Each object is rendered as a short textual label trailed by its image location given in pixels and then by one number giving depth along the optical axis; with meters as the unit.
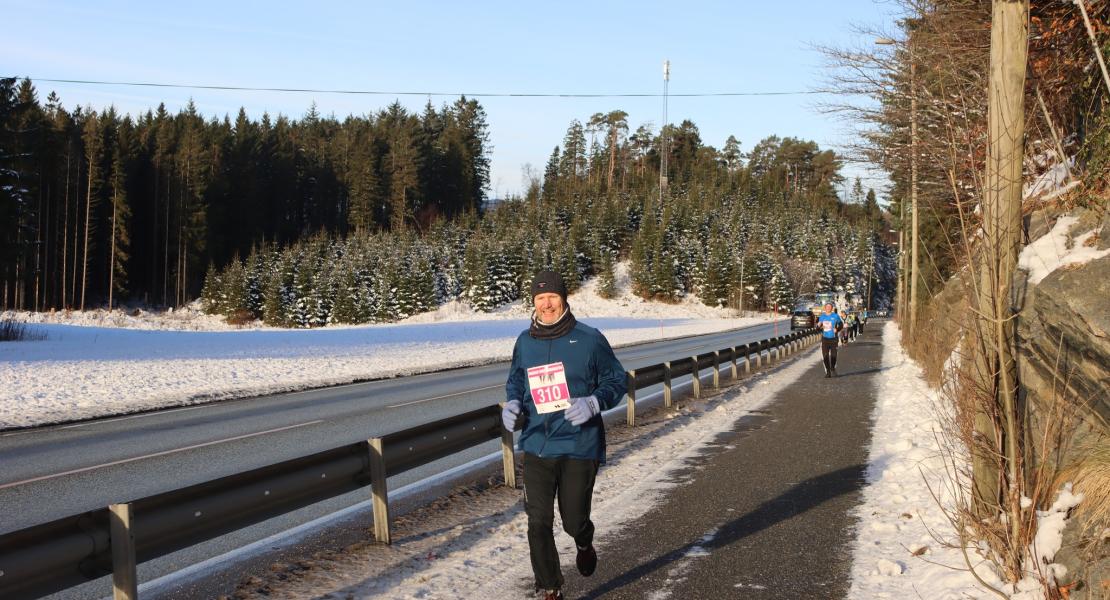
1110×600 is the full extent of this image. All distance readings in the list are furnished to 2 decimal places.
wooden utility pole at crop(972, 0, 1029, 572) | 5.61
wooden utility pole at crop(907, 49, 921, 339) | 17.09
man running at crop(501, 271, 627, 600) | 5.23
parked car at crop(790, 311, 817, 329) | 51.34
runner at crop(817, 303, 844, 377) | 22.16
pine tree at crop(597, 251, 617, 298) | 106.19
